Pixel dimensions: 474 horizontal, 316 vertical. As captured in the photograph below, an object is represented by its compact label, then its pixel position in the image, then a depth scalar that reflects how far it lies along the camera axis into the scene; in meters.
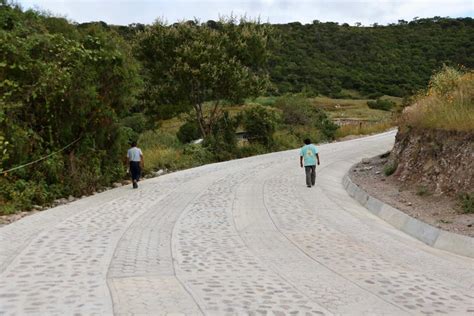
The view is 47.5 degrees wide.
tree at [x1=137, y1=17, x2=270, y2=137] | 30.28
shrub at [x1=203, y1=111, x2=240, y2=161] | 31.23
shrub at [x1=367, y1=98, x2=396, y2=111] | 72.76
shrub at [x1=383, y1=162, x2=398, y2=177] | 17.33
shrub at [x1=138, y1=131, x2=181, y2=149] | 31.48
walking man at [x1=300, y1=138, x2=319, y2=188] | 17.41
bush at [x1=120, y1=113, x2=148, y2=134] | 33.48
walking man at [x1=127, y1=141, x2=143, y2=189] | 17.44
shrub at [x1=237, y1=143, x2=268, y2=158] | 33.31
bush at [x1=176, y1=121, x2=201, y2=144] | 39.09
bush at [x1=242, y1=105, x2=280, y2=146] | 35.53
